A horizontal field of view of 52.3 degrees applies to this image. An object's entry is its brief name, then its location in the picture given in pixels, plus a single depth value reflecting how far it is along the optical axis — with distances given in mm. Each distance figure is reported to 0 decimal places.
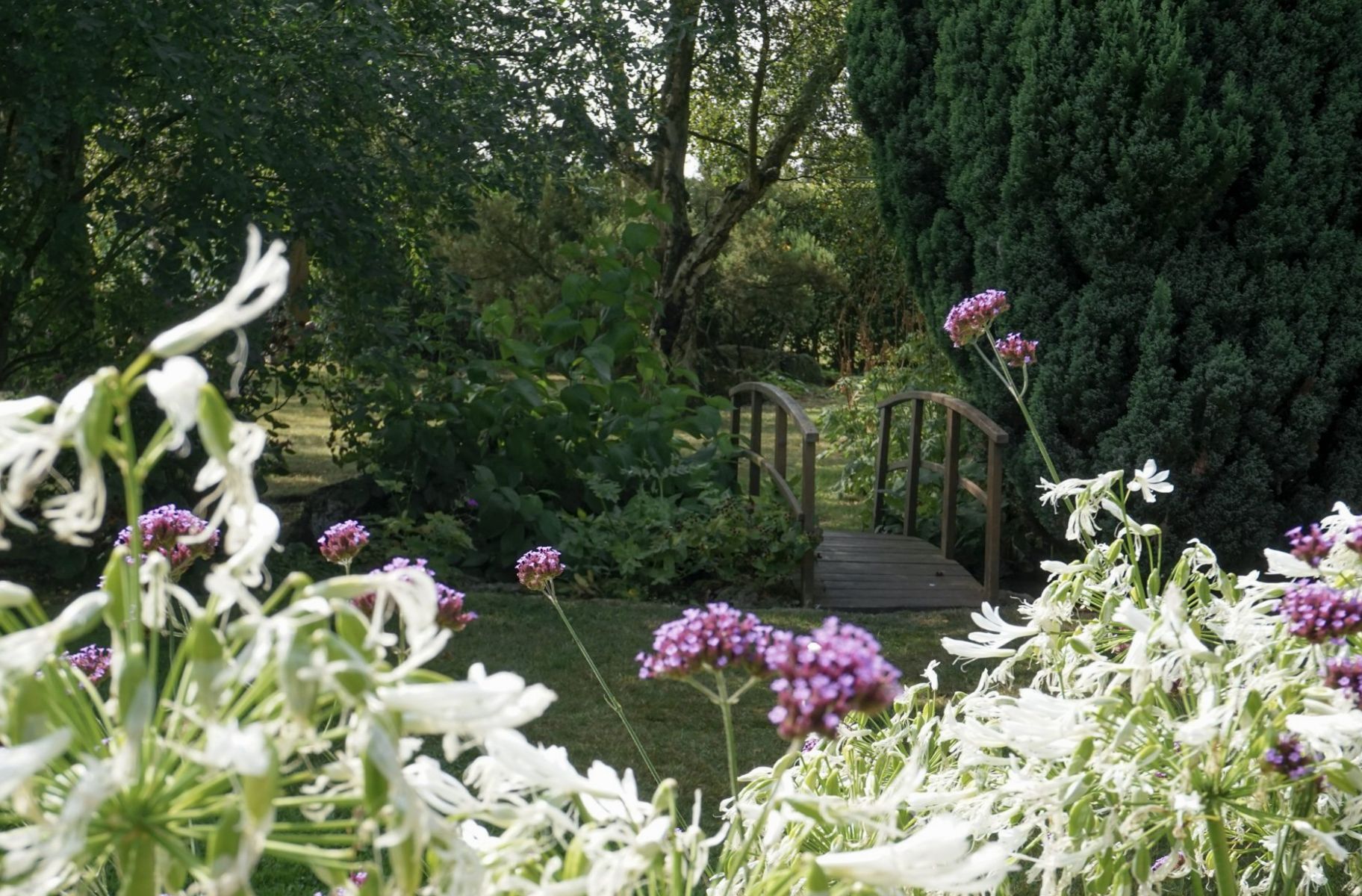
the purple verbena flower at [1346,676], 1030
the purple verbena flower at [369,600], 1207
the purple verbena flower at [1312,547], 1235
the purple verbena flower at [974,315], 2857
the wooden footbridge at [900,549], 5828
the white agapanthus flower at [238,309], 673
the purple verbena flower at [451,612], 1517
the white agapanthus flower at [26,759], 594
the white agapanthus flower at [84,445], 658
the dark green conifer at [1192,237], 5172
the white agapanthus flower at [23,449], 693
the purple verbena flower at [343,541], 1925
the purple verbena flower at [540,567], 2102
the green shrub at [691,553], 6055
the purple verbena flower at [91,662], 1787
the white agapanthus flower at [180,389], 677
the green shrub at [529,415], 6441
